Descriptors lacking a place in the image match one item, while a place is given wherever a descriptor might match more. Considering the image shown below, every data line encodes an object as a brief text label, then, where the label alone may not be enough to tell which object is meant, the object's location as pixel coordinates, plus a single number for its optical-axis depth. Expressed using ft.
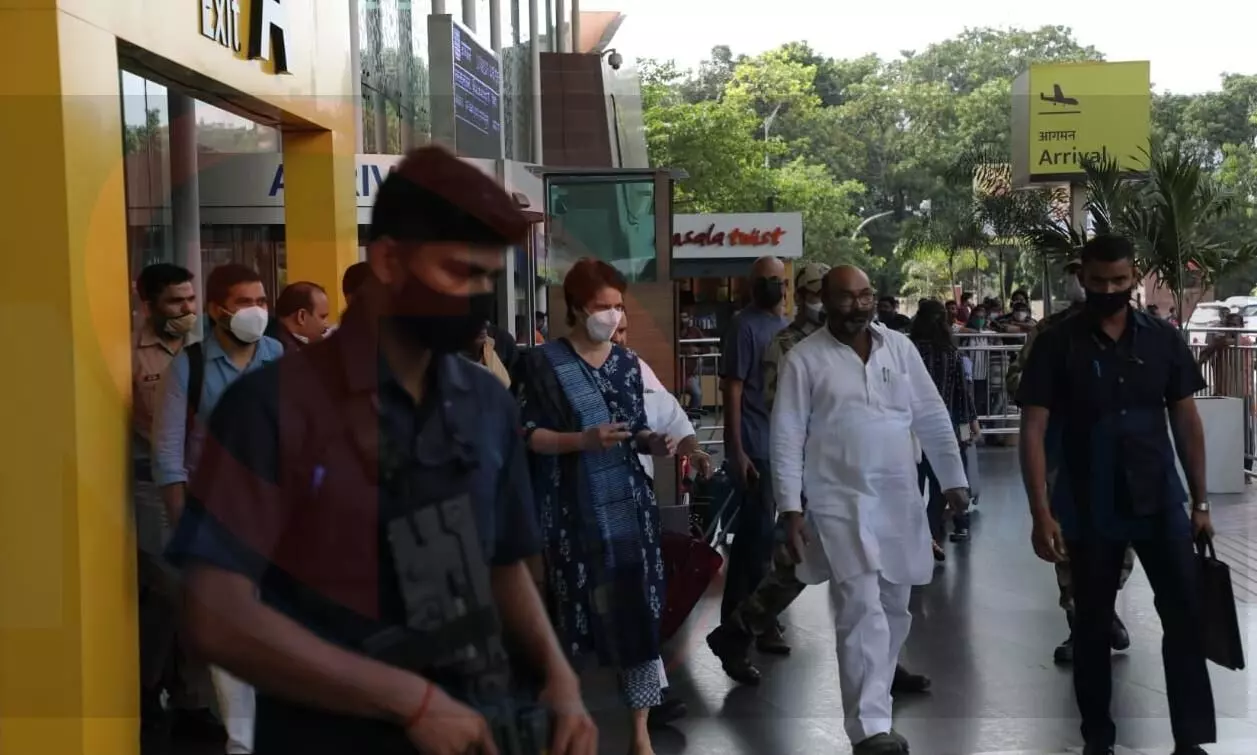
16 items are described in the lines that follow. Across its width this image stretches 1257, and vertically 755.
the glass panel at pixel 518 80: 94.84
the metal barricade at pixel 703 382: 55.11
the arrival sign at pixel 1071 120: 107.86
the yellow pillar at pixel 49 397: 16.40
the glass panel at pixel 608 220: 39.45
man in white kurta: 19.75
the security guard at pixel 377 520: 7.38
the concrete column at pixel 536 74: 103.04
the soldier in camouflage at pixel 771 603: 23.68
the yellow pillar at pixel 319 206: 29.55
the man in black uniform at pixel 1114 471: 18.76
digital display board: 48.73
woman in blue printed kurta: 18.93
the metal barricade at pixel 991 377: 61.52
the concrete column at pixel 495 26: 85.10
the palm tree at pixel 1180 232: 44.98
